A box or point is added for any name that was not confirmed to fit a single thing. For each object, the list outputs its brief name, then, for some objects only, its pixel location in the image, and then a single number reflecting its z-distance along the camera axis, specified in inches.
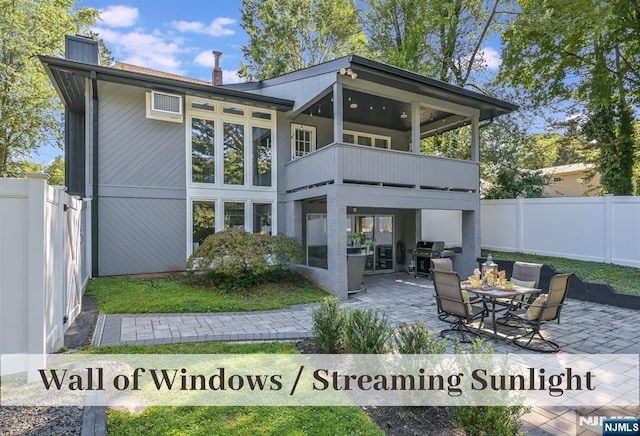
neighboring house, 1034.6
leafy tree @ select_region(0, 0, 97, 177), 676.7
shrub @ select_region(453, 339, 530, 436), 104.6
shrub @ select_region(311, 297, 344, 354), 177.9
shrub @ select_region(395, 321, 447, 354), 135.3
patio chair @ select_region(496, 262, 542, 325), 233.8
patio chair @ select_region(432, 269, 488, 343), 216.1
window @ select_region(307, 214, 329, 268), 435.5
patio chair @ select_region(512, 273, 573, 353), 203.0
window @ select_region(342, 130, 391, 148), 508.7
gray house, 351.9
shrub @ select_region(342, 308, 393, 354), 154.3
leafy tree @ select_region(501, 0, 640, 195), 449.1
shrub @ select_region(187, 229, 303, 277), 328.2
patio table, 216.4
